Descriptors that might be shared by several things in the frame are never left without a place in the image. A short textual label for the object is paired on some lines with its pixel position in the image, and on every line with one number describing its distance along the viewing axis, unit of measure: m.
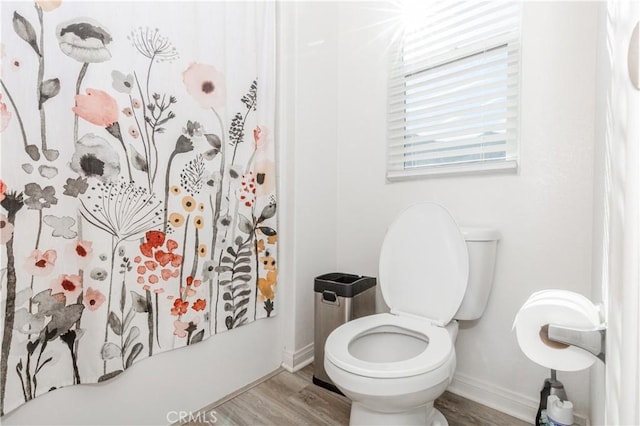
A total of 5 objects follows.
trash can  1.54
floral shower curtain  0.95
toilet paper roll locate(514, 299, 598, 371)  0.41
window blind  1.36
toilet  1.04
